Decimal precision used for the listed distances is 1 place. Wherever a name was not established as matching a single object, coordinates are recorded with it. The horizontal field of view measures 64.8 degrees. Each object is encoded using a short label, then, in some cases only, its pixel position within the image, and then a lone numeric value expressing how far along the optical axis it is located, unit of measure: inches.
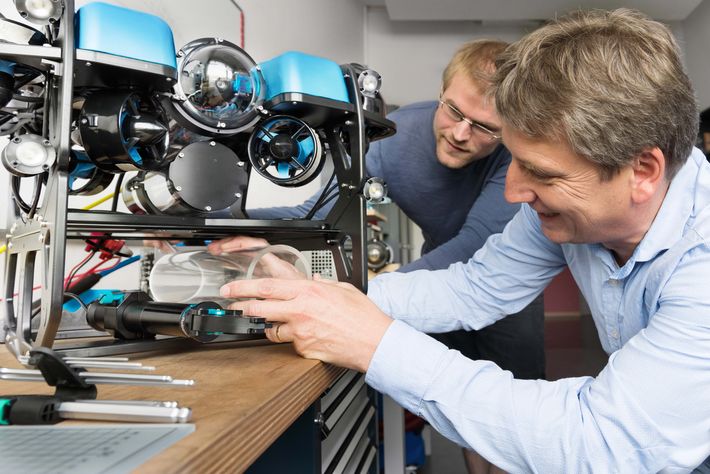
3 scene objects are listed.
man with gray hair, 25.6
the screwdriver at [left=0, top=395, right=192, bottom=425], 16.4
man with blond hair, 55.0
